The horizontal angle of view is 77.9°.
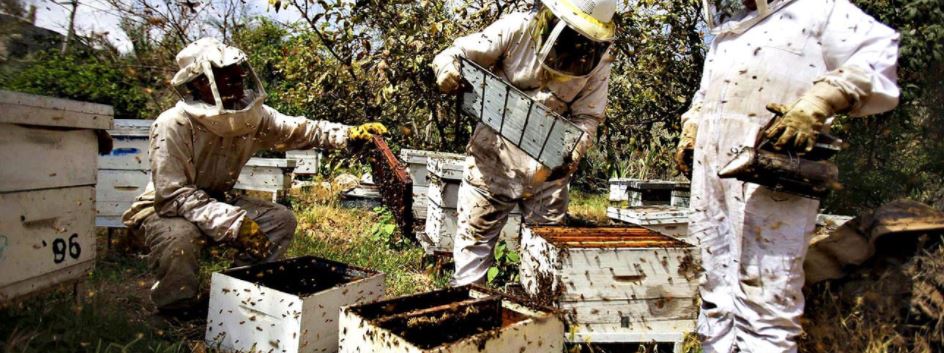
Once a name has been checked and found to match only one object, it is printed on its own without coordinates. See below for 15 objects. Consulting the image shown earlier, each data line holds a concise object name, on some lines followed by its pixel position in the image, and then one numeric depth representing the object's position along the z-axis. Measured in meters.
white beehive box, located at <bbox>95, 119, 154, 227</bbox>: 4.40
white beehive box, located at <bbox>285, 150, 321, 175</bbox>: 7.40
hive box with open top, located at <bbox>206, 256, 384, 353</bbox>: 2.44
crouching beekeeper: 3.03
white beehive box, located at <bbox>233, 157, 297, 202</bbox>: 5.65
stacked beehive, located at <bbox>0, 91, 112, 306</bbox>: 2.27
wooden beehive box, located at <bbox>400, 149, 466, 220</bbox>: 4.91
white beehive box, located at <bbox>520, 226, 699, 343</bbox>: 2.57
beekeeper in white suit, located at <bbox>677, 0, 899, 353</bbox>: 2.08
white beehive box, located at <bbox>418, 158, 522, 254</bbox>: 4.05
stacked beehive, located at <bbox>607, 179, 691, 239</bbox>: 4.07
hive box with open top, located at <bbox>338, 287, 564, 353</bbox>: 1.90
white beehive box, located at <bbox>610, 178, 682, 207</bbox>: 5.12
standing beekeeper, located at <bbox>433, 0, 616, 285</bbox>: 2.94
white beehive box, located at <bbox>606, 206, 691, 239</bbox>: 4.02
